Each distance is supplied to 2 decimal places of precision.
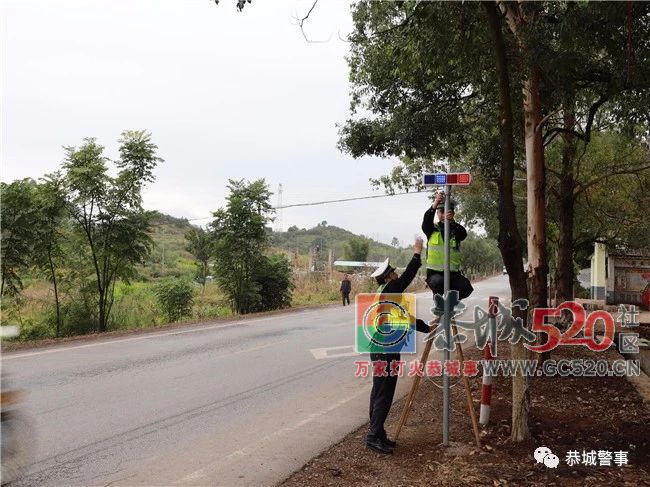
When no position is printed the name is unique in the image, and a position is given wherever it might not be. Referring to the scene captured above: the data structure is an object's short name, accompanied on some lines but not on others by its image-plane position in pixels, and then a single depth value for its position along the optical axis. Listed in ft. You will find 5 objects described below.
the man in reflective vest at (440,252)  18.34
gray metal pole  17.08
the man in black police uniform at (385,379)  17.20
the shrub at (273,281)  76.84
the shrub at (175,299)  64.39
